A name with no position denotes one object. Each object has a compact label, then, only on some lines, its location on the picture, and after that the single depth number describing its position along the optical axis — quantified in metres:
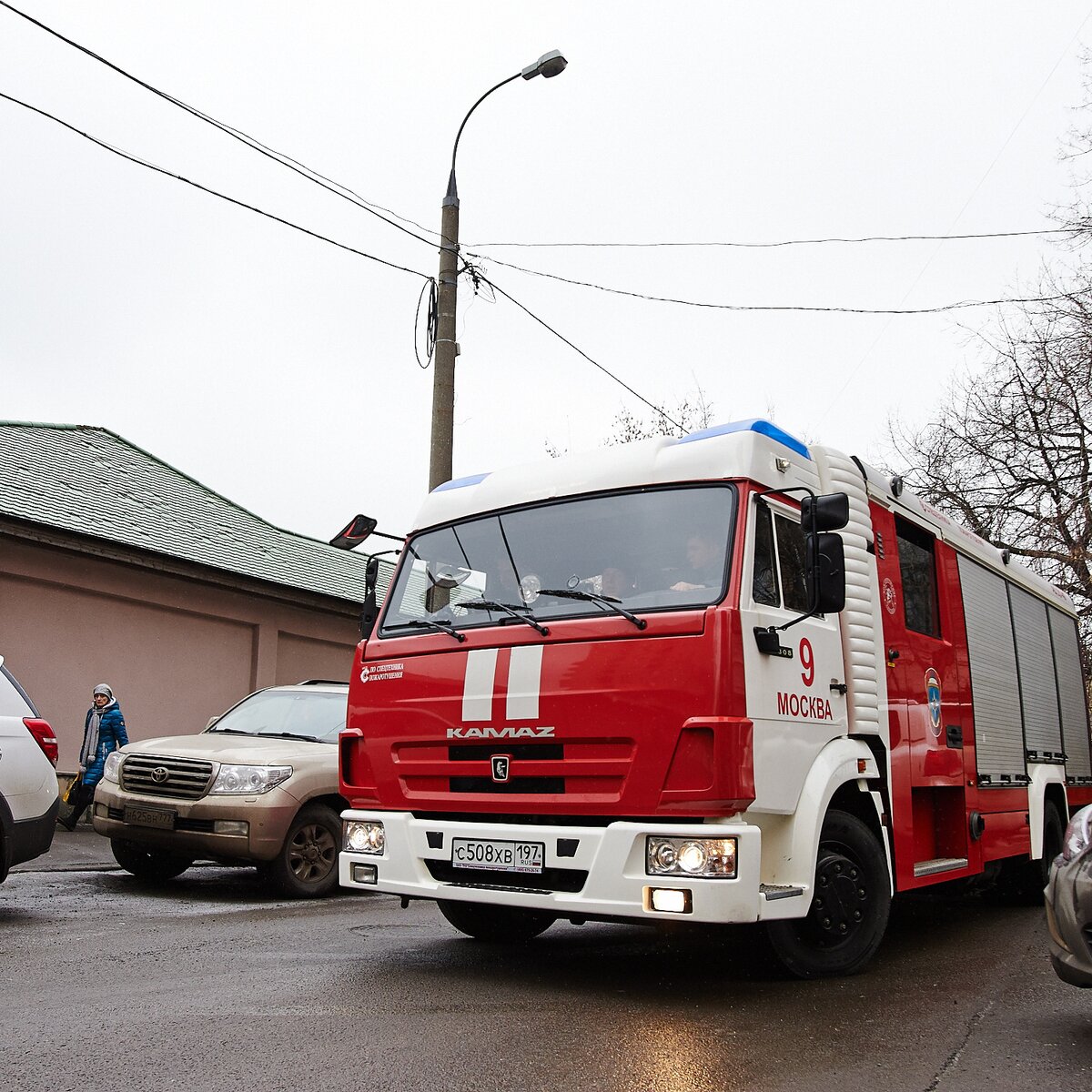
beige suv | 8.70
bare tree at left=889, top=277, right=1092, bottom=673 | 22.36
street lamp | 12.48
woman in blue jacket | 12.84
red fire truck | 5.16
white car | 7.39
